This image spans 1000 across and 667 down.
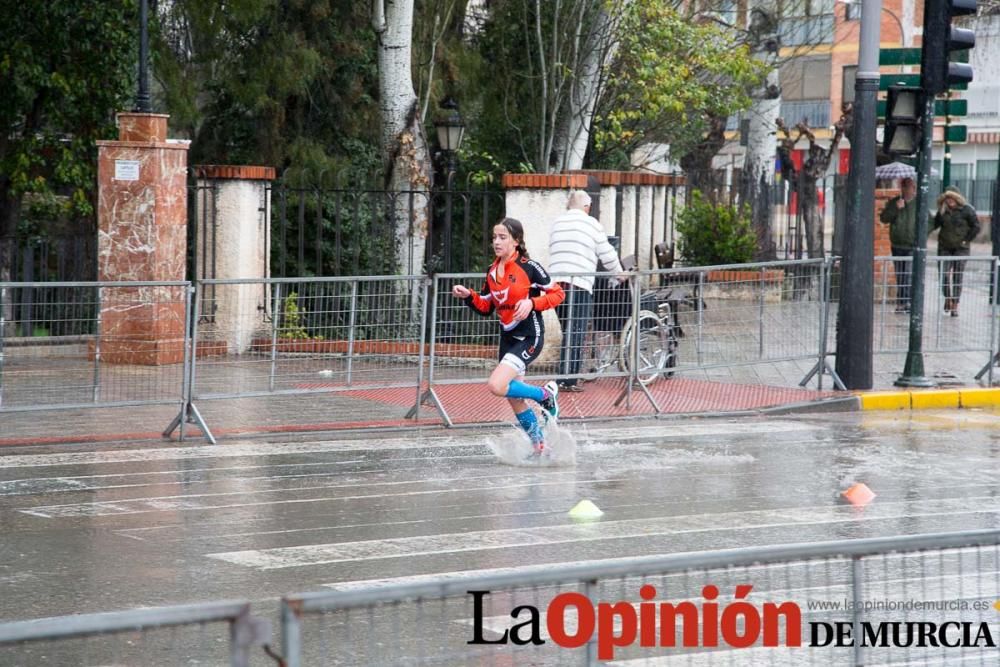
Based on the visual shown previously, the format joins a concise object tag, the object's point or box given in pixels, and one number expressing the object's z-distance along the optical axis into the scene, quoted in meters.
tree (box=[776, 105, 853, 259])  29.02
